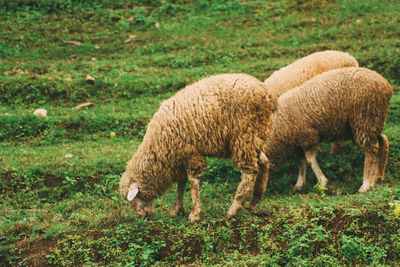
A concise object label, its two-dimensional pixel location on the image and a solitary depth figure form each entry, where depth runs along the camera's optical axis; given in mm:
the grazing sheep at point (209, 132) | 6020
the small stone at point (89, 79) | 13195
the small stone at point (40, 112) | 11320
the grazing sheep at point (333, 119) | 7586
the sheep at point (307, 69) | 10289
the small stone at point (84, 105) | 12155
